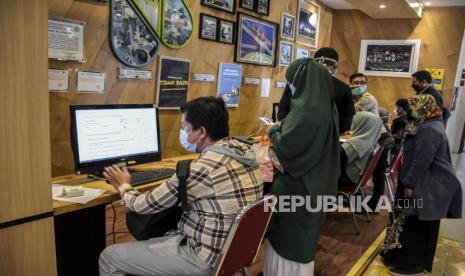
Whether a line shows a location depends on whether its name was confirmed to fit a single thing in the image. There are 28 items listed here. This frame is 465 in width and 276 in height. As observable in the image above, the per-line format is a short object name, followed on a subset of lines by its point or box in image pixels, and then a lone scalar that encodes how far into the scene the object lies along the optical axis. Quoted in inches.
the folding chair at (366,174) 123.0
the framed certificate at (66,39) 74.0
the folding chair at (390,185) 167.7
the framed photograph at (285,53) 158.2
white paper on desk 61.5
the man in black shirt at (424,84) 171.8
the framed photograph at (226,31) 121.6
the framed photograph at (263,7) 136.9
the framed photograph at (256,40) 131.4
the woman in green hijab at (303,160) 69.2
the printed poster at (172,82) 102.7
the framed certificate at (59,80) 76.1
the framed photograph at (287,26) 155.3
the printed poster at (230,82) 126.3
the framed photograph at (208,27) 113.1
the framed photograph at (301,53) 172.0
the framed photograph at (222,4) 114.0
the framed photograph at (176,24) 100.1
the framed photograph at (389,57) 214.1
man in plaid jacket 56.1
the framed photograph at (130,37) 87.6
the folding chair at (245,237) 53.4
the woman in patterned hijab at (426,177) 90.0
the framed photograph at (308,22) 170.2
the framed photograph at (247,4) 128.8
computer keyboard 73.0
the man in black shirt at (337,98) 89.7
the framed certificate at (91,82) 81.9
